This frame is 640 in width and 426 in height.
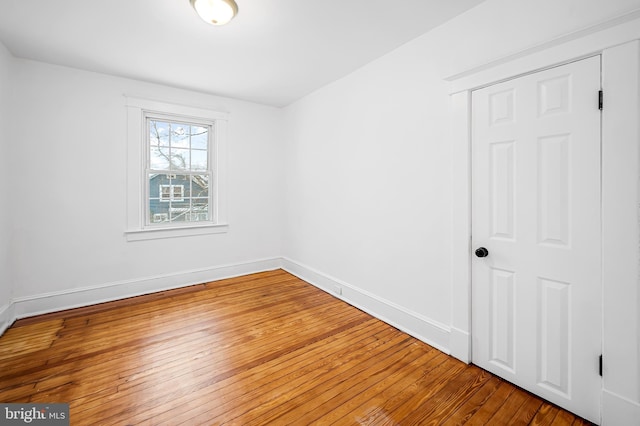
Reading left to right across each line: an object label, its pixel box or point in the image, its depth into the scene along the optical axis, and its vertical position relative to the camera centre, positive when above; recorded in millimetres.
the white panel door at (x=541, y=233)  1605 -140
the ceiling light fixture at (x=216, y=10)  1995 +1513
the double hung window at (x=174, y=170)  3580 +596
